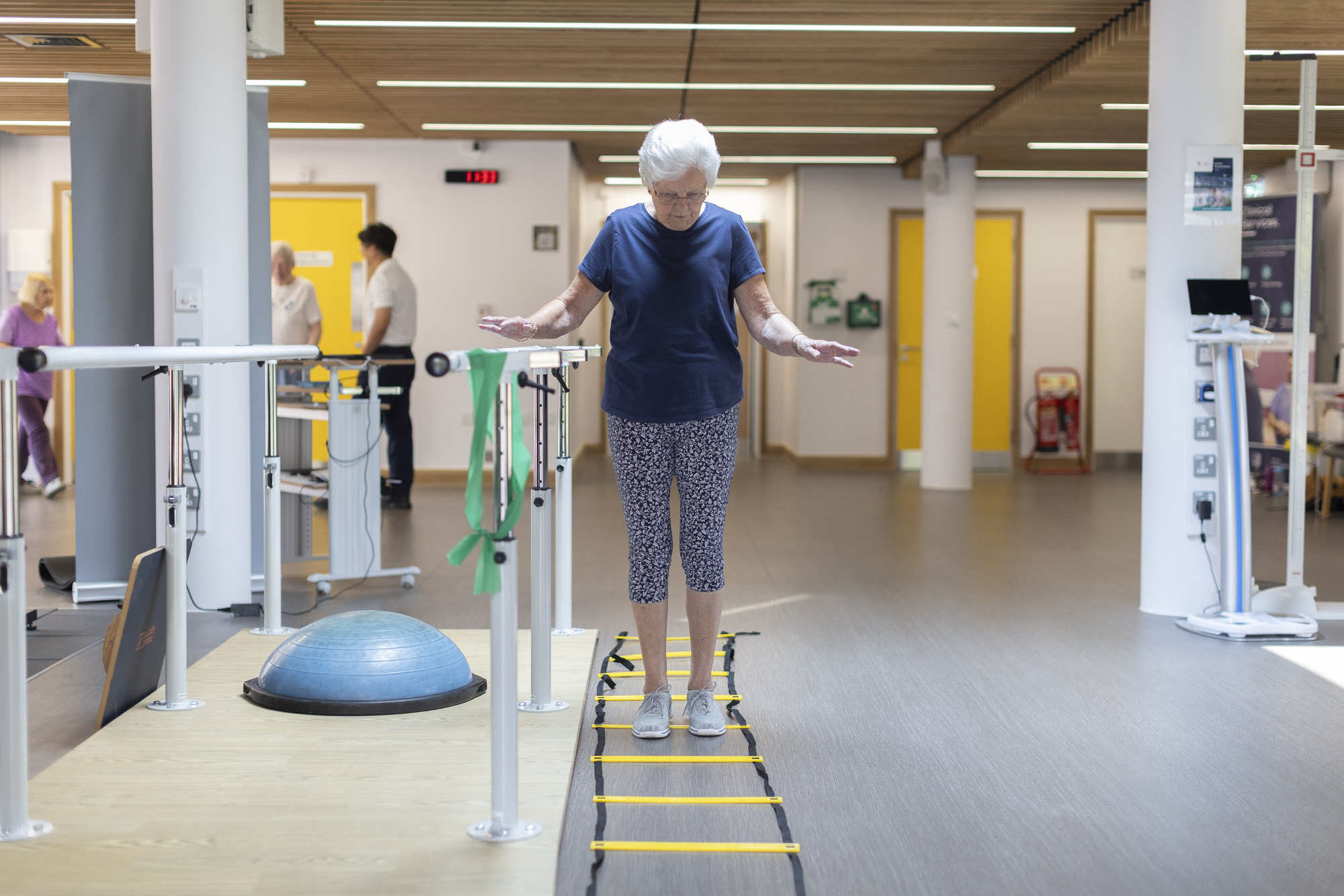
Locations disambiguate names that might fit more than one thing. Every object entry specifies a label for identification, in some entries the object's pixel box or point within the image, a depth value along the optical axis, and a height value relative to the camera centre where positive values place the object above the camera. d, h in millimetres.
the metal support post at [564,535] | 3855 -494
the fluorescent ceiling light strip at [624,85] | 7422 +1818
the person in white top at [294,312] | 7504 +446
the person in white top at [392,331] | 7707 +340
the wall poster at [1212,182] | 4641 +761
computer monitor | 4488 +318
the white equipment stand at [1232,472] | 4438 -326
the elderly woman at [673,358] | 2842 +60
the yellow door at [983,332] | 10977 +468
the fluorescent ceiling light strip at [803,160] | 10406 +1912
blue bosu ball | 2982 -714
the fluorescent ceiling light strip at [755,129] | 8906 +1860
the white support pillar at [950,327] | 9438 +432
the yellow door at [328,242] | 9555 +1105
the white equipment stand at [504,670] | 2143 -505
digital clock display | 9469 +1601
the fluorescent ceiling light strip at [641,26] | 6055 +1776
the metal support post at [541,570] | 2734 -424
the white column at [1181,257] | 4629 +479
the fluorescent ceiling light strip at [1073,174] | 10727 +1840
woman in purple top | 8117 +314
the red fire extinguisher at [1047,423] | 11086 -364
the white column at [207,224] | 4352 +574
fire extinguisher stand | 11102 -298
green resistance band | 2113 -166
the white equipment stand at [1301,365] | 4590 +68
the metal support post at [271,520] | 3787 -420
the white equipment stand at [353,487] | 4945 -418
